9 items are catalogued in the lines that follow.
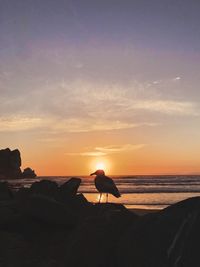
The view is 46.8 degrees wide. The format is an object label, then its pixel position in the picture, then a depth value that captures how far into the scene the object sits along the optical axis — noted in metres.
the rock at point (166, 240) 3.15
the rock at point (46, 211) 5.72
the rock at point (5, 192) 8.41
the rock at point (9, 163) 94.41
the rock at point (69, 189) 7.36
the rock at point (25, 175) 107.30
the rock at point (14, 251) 4.56
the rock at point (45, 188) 7.27
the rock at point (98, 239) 3.92
